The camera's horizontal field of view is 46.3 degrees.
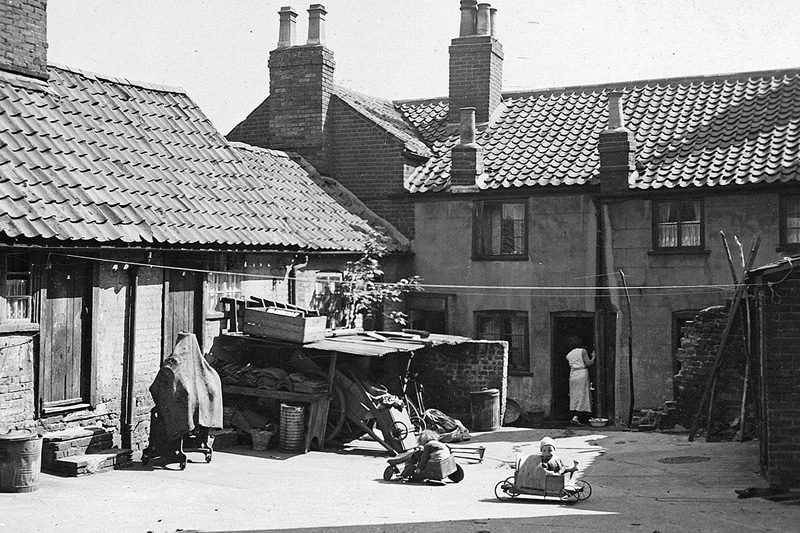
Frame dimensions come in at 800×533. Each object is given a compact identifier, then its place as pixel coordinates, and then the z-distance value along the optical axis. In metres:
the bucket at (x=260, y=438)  15.85
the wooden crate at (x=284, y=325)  15.98
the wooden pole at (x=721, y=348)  16.47
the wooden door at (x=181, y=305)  15.58
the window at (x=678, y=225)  20.05
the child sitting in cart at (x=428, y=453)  13.73
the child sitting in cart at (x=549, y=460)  12.53
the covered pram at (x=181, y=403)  13.95
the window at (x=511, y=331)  21.53
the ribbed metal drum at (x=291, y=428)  15.94
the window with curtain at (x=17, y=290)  12.48
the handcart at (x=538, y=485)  12.44
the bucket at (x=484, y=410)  19.08
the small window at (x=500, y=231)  21.70
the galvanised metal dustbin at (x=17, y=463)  11.75
